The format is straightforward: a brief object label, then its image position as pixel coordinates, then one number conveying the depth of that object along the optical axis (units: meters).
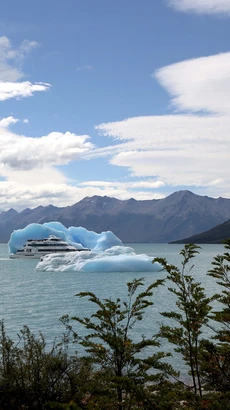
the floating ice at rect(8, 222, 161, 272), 53.94
